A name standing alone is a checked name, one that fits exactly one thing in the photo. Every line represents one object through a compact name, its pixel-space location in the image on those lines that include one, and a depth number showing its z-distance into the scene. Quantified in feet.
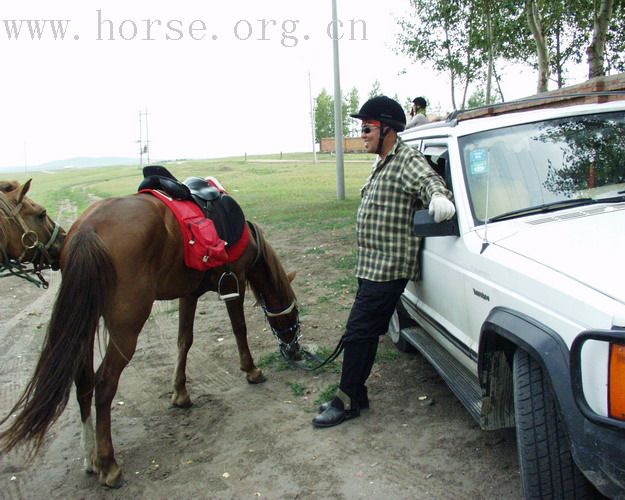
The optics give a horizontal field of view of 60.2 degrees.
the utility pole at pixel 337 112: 52.19
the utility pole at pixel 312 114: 159.63
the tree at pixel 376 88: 191.31
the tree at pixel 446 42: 59.67
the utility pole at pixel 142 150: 181.78
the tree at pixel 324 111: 227.20
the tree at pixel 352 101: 221.46
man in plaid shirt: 11.51
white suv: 6.40
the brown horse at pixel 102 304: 9.96
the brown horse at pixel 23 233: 11.25
